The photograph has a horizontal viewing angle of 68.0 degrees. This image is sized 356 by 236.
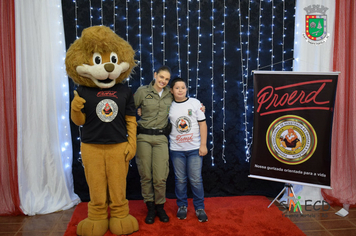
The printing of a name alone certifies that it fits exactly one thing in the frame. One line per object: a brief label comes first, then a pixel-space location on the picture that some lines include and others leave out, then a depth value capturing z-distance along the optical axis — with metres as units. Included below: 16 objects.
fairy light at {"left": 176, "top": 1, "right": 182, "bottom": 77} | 2.91
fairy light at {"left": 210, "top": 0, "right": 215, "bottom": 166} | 2.96
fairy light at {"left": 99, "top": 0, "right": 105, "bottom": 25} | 2.84
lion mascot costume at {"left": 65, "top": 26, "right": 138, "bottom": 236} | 2.10
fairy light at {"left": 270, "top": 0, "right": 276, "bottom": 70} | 2.99
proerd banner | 2.53
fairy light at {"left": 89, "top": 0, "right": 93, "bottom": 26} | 2.84
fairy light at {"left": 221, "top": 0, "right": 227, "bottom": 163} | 2.98
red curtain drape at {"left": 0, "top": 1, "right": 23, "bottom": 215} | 2.58
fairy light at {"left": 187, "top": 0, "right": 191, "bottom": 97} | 2.95
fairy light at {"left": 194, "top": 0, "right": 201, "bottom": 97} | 2.95
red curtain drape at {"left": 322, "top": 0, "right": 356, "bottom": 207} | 2.81
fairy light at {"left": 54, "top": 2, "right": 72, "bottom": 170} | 2.77
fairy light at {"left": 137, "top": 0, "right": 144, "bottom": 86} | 2.88
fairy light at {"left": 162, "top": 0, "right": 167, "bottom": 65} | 2.91
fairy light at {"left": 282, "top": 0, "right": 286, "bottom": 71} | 2.98
